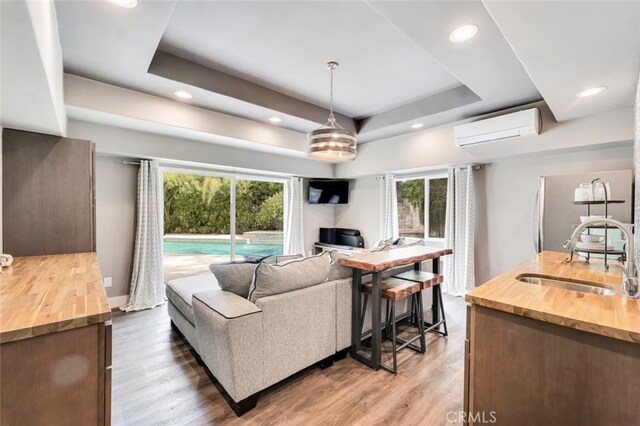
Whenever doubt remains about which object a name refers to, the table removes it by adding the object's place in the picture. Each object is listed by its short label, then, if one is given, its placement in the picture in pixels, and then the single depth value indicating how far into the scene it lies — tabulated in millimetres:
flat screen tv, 5914
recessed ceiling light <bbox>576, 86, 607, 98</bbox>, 2363
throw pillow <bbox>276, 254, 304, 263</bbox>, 2422
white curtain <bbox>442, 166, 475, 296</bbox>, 4219
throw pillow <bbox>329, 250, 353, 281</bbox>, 2492
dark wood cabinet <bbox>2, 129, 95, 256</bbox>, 2215
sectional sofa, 1865
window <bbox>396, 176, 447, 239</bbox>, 4898
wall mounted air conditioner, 3240
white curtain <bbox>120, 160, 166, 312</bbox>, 3836
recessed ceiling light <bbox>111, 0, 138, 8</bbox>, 1746
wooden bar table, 2354
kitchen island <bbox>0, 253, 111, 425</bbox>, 915
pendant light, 2732
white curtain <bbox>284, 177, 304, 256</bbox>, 5738
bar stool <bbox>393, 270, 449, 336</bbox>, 2711
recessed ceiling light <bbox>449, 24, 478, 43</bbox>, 1975
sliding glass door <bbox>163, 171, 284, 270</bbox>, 4562
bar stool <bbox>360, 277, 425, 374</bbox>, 2380
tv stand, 5658
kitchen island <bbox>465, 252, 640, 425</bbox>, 986
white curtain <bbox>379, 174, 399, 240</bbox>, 5320
